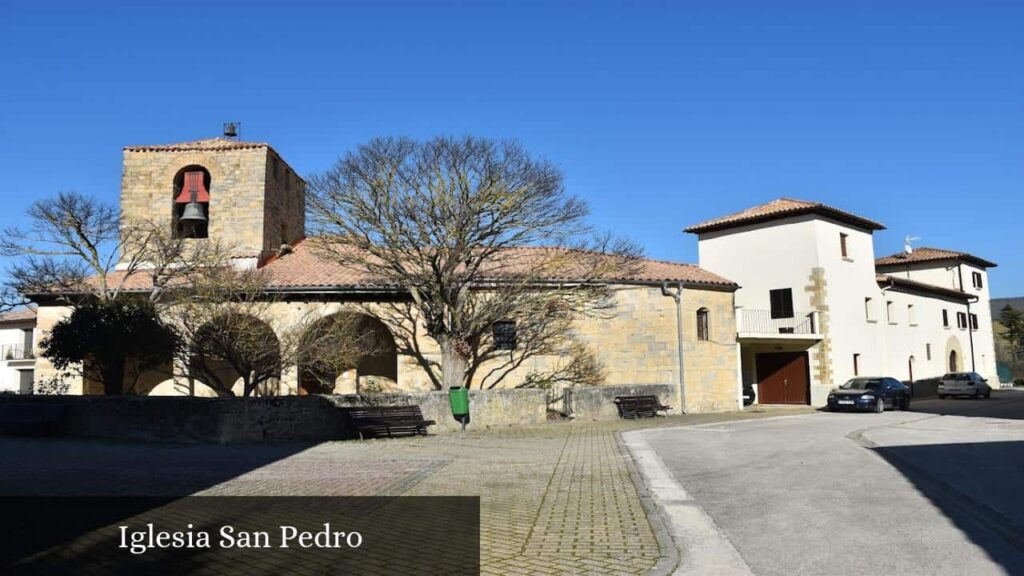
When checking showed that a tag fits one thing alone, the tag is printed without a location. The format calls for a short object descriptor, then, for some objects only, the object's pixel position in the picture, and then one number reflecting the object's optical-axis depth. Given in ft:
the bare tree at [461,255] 64.13
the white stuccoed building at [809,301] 99.30
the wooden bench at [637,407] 71.61
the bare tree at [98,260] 65.41
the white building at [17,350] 136.87
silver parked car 110.32
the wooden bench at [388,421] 51.11
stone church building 77.05
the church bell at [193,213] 82.84
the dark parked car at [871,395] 79.66
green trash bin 57.31
